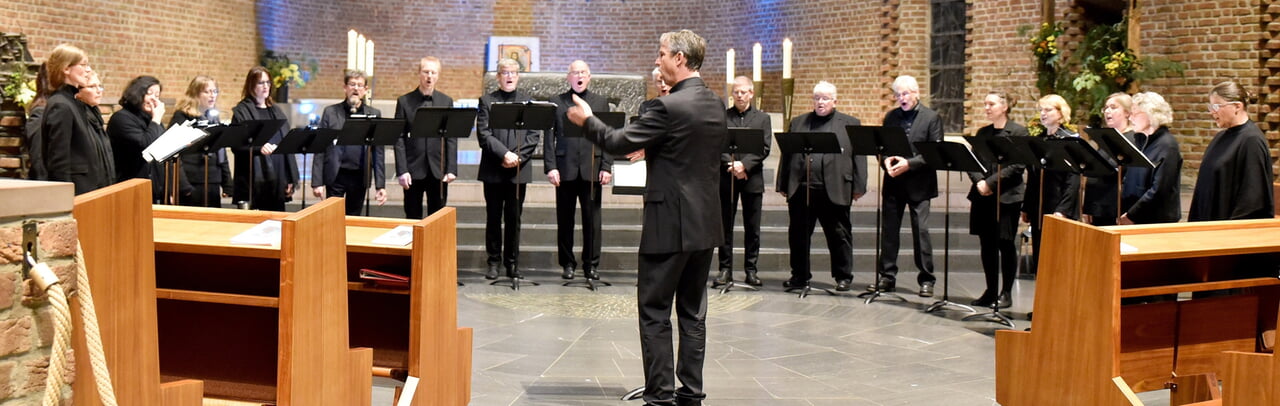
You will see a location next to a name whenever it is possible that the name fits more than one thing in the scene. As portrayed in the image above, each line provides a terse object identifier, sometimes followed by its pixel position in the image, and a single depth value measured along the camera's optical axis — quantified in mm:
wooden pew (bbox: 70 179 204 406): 2479
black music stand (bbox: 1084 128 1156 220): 5566
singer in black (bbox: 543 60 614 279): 7548
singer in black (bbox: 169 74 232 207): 7160
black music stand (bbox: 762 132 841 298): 6887
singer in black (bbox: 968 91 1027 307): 6809
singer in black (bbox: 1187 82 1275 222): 5375
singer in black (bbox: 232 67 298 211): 7480
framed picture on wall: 16188
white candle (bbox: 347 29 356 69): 8836
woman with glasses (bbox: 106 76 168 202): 6582
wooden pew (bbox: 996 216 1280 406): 3527
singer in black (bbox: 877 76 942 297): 7324
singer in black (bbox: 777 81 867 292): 7539
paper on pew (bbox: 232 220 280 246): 3293
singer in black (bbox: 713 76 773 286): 7609
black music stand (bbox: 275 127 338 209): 6824
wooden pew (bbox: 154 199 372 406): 3207
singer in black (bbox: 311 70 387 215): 7641
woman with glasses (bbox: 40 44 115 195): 5816
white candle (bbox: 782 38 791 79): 8656
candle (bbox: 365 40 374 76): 9200
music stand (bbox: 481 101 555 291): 6895
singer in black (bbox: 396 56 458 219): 7637
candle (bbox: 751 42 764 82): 8664
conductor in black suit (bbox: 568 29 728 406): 4129
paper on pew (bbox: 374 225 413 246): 3674
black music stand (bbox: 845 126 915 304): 6656
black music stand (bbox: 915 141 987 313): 6379
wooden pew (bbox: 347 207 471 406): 3598
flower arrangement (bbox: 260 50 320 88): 13695
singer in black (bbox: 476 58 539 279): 7500
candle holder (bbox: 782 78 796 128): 9230
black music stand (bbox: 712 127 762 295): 7035
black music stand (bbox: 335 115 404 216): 6812
